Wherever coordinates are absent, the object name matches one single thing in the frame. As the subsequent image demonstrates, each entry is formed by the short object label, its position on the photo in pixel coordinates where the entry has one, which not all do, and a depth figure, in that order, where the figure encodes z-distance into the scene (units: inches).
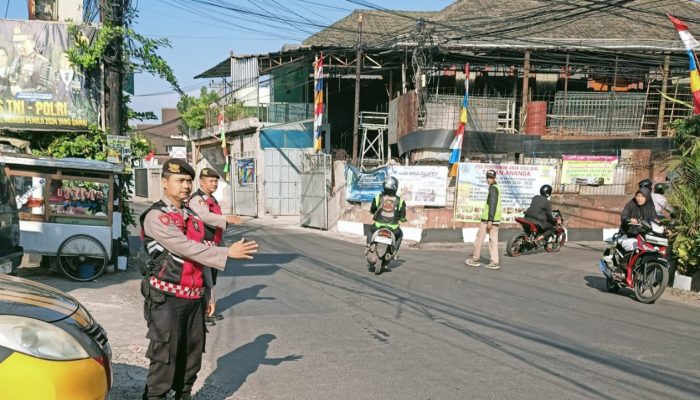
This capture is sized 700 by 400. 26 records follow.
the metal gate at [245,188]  1015.0
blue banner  661.3
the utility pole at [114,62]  386.3
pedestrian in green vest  426.2
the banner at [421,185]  627.5
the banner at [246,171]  1026.7
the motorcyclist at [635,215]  327.0
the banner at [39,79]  388.2
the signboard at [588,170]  682.2
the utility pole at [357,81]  784.3
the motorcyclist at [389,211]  396.7
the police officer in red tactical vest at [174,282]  131.3
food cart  333.7
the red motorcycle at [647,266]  310.2
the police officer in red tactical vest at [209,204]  208.4
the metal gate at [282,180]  997.8
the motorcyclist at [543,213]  505.0
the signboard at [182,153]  1535.2
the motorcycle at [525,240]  502.3
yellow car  101.0
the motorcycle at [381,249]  380.5
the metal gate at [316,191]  743.1
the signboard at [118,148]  379.6
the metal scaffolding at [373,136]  941.8
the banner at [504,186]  625.3
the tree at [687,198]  335.3
